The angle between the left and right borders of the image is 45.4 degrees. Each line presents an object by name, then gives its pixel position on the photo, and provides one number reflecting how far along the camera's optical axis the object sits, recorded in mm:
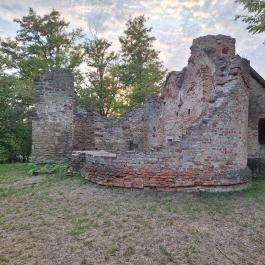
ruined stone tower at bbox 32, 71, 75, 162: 13250
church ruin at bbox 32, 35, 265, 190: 7938
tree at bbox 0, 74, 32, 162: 17312
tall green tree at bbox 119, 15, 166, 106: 25547
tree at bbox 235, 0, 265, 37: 9375
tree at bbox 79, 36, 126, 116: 24562
